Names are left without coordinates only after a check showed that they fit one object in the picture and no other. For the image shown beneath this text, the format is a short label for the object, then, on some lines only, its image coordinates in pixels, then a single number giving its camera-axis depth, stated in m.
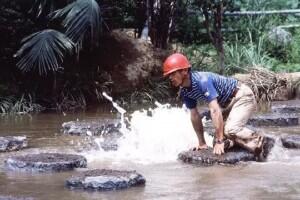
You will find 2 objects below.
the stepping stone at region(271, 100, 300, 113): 10.63
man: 6.33
